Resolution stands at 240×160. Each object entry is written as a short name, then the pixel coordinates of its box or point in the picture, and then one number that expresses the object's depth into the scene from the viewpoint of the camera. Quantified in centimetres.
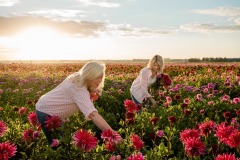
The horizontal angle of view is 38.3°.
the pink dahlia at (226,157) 235
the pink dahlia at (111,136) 303
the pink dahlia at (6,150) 268
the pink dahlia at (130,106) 445
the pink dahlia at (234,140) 293
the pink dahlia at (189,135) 300
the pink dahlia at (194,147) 282
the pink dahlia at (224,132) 301
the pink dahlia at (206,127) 357
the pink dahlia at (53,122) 364
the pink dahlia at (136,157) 247
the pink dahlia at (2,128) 355
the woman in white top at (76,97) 386
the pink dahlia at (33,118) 439
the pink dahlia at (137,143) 318
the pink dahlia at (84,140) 283
